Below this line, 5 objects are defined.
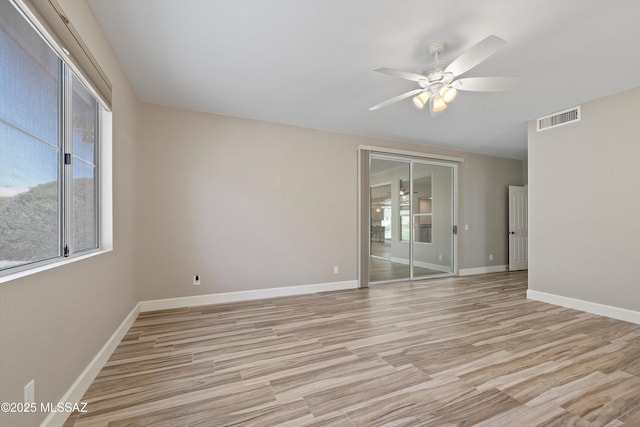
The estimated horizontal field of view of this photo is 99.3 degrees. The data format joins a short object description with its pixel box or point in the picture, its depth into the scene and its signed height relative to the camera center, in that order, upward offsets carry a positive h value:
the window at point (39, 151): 1.26 +0.36
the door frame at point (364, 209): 4.86 +0.09
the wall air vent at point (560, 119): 3.69 +1.36
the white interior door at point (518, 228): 6.42 -0.33
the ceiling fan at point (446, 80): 1.96 +1.14
